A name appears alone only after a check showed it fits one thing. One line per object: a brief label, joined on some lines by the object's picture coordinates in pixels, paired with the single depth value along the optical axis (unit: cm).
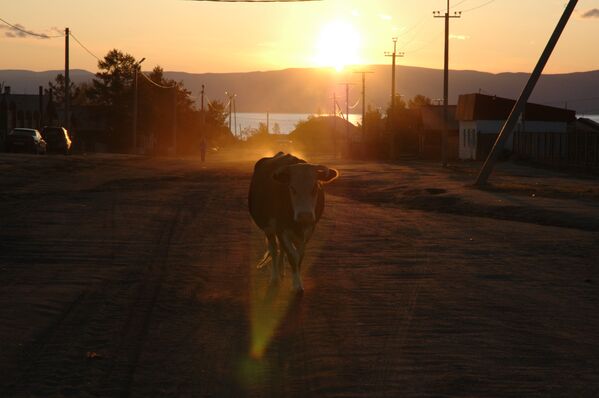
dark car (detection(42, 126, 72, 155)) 6425
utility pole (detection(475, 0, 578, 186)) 3319
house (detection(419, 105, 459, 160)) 9712
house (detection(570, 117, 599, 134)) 8762
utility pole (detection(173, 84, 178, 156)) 10150
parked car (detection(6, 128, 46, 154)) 5979
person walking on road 7219
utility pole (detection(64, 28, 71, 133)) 7044
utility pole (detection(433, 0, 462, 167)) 6322
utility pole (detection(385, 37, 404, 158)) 8719
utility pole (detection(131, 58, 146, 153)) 8206
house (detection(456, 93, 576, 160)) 8338
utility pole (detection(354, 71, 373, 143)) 11725
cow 1330
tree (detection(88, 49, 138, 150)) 10925
